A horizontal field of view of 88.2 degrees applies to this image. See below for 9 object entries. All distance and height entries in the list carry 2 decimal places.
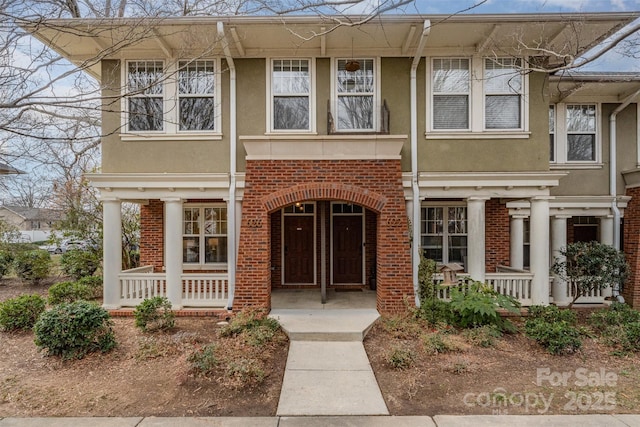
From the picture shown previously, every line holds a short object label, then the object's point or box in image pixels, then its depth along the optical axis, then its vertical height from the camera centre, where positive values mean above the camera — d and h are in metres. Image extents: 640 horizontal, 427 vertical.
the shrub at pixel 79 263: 10.31 -1.48
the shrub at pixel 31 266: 10.73 -1.64
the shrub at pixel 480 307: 6.04 -1.69
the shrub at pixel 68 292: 7.86 -1.87
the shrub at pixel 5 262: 11.35 -1.58
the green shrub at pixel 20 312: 6.20 -1.83
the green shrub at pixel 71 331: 5.03 -1.76
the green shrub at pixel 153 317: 6.23 -1.92
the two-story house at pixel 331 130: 6.75 +1.92
